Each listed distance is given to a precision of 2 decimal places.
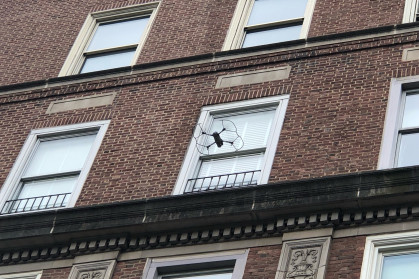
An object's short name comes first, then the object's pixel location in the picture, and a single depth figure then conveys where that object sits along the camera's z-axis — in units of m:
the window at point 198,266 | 18.62
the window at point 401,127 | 19.48
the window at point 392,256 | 17.52
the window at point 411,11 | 22.50
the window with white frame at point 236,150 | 20.45
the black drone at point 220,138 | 21.22
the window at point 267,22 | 23.77
